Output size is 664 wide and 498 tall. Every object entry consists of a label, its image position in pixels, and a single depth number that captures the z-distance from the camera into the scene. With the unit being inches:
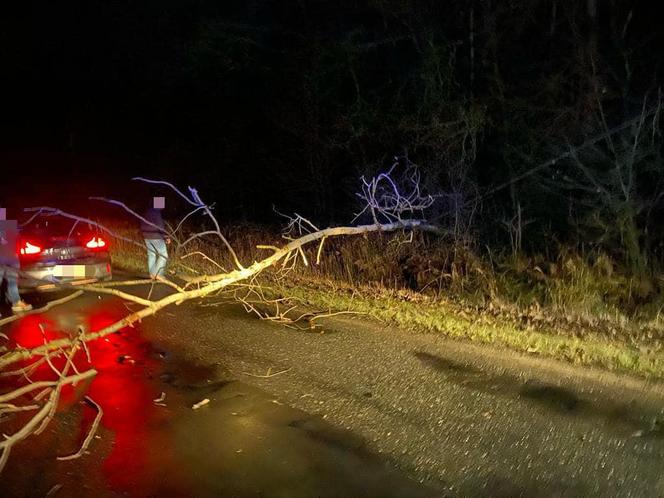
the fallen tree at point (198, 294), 175.5
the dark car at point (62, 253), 360.2
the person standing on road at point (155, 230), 405.1
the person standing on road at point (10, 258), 326.6
